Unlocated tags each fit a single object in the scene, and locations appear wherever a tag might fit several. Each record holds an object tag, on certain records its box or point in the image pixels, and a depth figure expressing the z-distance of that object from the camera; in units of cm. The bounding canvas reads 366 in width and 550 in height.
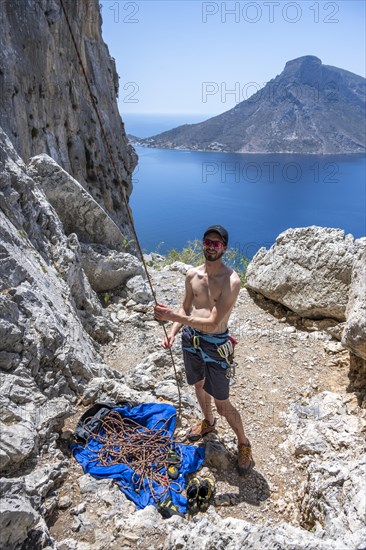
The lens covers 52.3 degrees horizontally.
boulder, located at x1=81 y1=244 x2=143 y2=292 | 776
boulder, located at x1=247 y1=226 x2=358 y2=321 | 711
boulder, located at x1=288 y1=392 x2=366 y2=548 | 262
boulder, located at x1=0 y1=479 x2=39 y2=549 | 239
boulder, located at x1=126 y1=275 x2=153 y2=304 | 771
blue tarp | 334
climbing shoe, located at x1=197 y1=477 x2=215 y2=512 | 337
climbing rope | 351
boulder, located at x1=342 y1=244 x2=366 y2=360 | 509
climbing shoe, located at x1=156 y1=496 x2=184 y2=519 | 315
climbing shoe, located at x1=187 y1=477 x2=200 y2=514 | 337
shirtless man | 362
